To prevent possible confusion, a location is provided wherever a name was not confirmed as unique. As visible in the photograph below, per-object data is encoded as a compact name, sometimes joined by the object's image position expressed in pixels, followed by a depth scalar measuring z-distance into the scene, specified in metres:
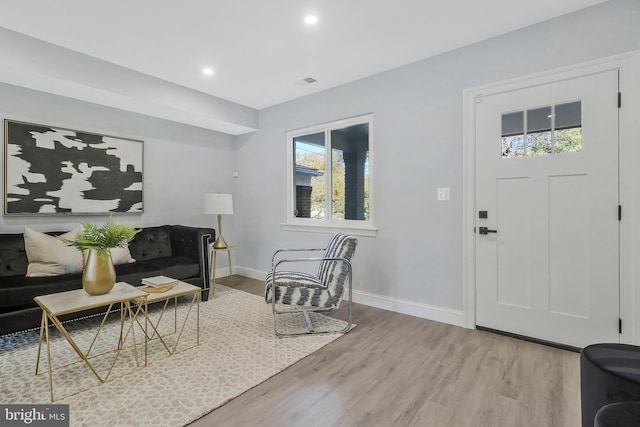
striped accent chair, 2.67
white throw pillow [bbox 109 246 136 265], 3.23
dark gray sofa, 2.36
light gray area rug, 1.68
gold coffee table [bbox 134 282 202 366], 2.22
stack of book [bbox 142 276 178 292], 2.31
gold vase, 2.02
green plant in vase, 2.01
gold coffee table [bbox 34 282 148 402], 1.79
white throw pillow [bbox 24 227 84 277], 2.76
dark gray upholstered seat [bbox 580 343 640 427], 1.17
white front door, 2.19
